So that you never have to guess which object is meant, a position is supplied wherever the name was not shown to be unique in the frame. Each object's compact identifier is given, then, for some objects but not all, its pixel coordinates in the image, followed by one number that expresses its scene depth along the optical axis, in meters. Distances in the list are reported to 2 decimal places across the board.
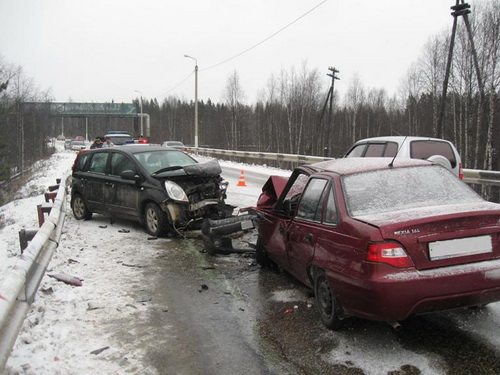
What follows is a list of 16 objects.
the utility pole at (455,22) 20.97
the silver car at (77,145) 62.14
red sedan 3.18
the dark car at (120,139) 30.24
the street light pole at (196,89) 36.64
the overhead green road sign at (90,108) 73.25
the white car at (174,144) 41.06
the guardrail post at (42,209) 8.16
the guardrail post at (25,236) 6.09
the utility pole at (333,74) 35.15
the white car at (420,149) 8.09
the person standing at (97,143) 17.58
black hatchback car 7.70
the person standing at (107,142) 17.85
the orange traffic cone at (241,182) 15.87
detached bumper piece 6.50
